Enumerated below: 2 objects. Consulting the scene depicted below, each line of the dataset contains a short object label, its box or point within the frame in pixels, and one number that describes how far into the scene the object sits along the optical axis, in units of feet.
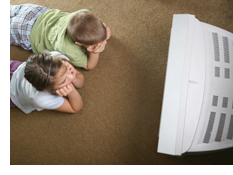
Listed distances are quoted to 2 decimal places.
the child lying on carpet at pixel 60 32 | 3.20
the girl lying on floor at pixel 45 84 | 2.78
